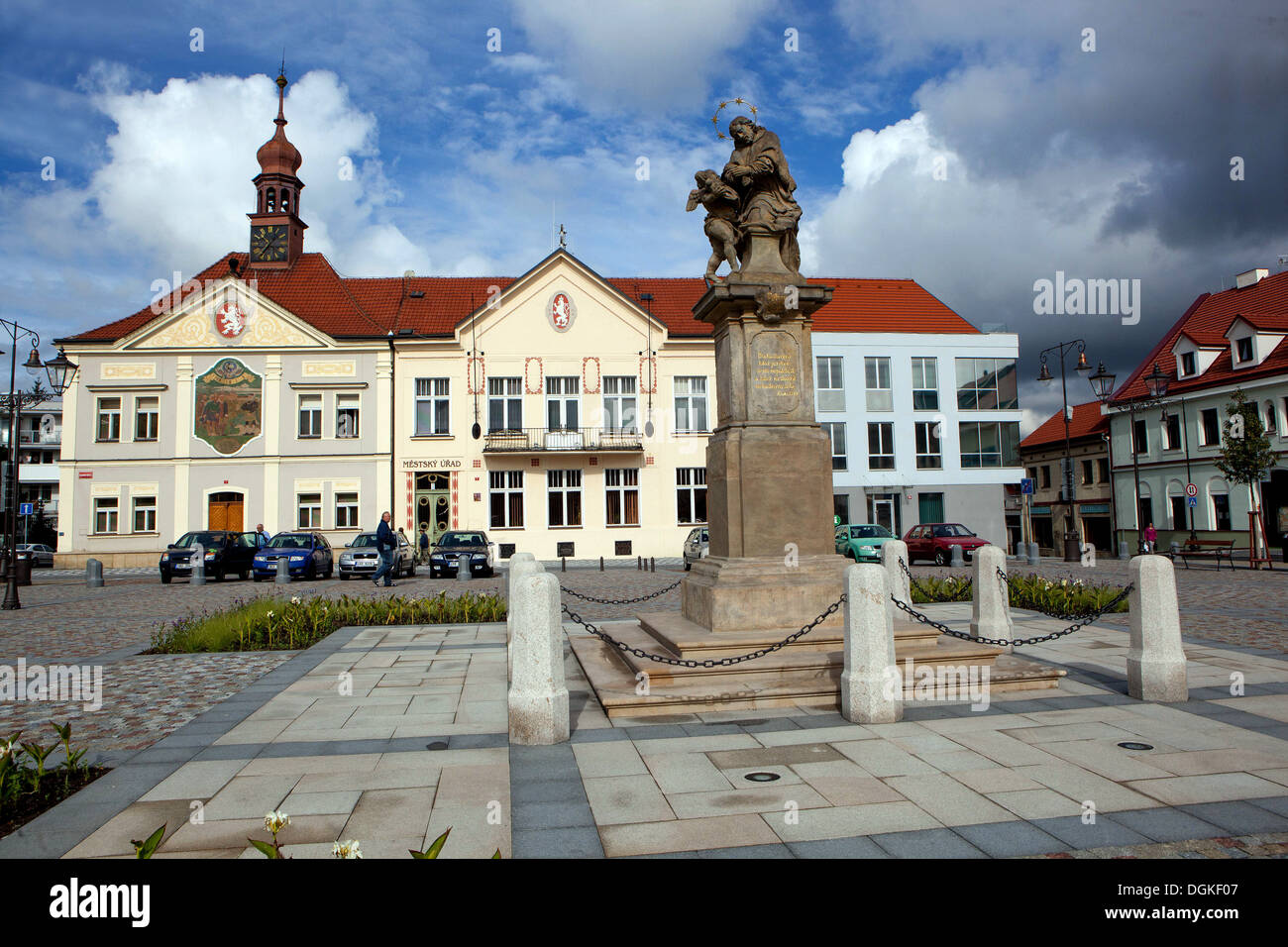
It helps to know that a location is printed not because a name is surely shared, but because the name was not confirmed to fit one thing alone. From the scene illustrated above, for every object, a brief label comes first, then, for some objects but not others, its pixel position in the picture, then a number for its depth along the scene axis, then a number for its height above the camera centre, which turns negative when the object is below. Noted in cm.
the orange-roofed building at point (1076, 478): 4931 +261
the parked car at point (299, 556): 2442 -53
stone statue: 895 +366
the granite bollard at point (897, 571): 1016 -62
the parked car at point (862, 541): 2566 -59
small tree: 2556 +195
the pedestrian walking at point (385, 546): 2027 -25
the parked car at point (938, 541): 2811 -72
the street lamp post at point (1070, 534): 2877 -64
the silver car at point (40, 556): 4153 -54
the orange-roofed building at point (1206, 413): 3253 +461
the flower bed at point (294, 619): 1066 -125
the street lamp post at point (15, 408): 1744 +374
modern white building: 3850 +465
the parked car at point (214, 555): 2419 -41
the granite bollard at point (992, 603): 882 -93
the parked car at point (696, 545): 2503 -55
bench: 2467 -117
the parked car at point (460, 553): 2464 -57
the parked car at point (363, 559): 2480 -68
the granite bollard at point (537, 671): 575 -101
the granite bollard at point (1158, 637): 661 -102
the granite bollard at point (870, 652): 608 -99
